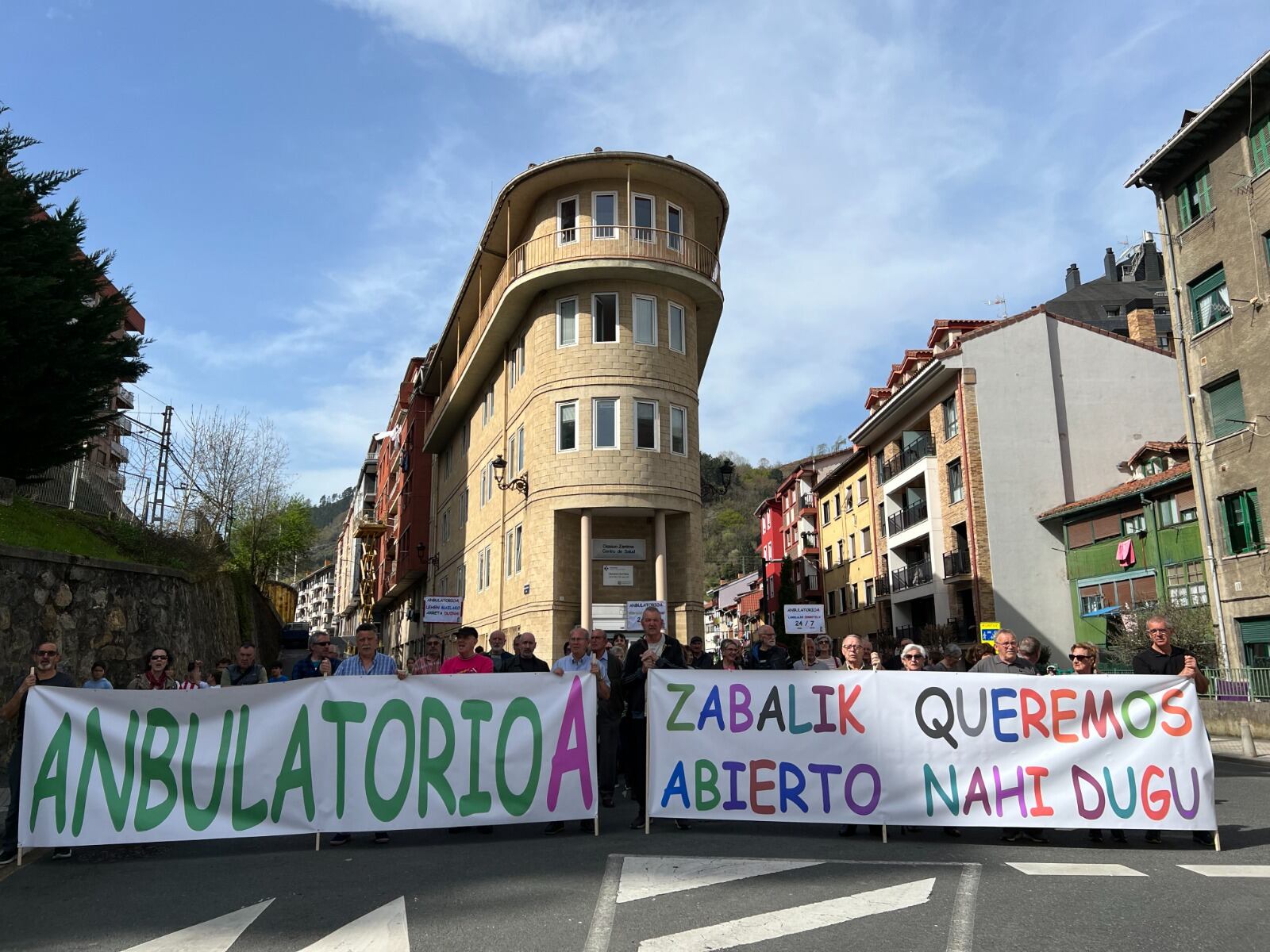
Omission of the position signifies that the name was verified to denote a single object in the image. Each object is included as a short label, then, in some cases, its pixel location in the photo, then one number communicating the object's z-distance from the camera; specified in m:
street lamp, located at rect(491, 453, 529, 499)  26.88
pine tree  13.33
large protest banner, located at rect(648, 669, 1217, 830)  7.50
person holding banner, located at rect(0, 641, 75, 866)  7.20
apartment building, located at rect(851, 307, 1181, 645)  35.31
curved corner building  25.33
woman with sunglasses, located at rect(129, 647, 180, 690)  9.02
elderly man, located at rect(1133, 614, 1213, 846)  8.27
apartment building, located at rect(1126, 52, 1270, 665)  24.61
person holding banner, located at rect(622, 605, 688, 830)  9.02
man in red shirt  9.27
